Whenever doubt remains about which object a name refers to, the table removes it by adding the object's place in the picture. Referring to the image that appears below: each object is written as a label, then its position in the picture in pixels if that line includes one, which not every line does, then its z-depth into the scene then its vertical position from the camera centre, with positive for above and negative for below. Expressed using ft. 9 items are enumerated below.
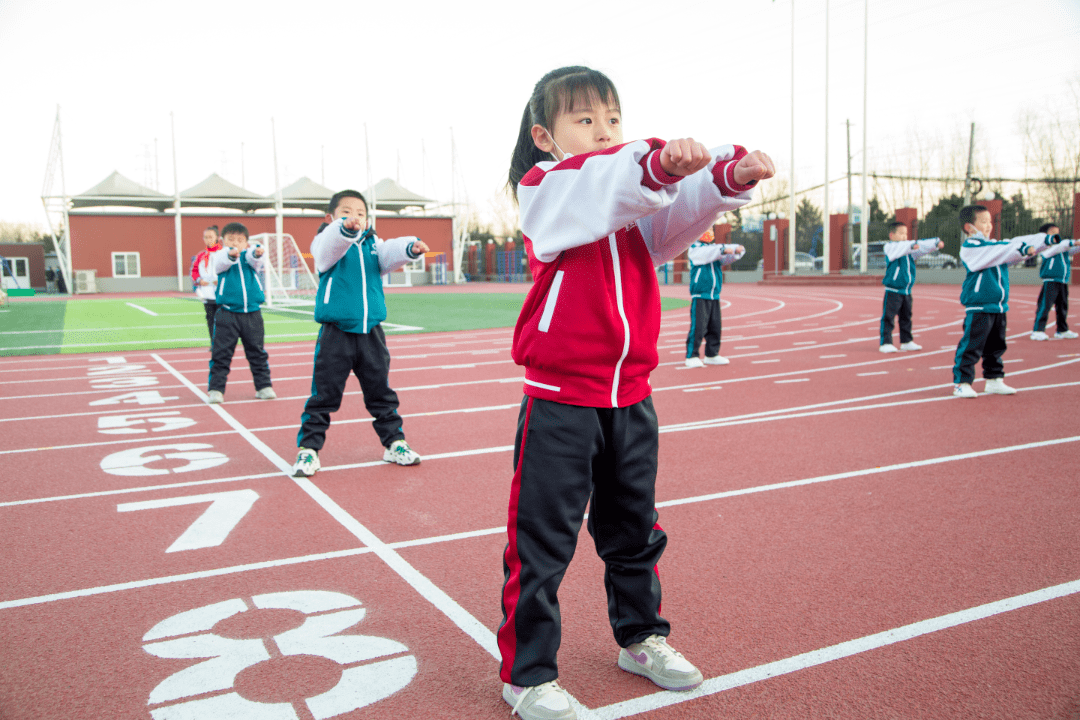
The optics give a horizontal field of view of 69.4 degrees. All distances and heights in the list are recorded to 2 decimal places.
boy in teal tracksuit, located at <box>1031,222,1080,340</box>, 41.75 -0.15
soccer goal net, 90.79 +2.80
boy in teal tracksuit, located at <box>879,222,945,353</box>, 38.68 +0.06
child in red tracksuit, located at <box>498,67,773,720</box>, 7.45 -0.79
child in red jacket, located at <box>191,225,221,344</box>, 31.77 +0.93
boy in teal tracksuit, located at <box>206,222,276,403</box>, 27.22 -0.40
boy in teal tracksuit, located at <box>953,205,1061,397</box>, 24.78 -0.28
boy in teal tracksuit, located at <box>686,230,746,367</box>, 35.37 -0.14
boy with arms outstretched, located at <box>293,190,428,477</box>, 16.67 -0.43
